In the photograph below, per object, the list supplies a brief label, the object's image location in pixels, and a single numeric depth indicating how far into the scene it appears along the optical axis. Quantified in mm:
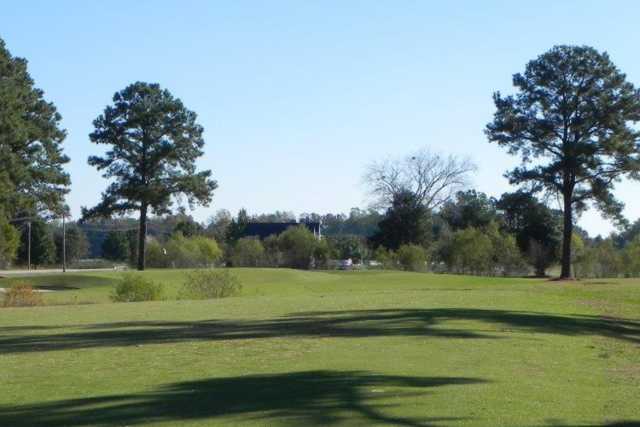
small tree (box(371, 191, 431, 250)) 88812
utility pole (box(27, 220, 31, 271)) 94062
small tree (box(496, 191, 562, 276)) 74625
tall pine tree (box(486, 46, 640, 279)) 55188
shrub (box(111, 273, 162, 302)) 41938
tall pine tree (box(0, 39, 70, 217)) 55844
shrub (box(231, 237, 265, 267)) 85794
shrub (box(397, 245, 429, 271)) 77562
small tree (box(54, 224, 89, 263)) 114275
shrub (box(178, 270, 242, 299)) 43938
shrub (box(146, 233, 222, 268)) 82688
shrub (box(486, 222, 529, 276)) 75125
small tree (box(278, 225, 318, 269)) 86688
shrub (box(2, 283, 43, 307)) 38000
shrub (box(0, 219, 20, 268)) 68550
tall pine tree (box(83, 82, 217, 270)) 66750
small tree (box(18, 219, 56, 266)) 100375
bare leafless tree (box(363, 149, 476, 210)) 92188
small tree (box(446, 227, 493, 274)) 74625
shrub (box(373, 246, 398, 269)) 79188
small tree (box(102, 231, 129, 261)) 116438
